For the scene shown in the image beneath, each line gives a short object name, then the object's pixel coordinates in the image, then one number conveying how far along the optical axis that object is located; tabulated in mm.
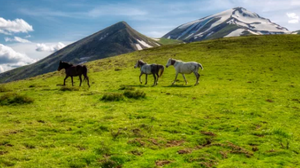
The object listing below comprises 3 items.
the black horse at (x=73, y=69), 32662
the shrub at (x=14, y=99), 20550
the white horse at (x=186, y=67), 33562
